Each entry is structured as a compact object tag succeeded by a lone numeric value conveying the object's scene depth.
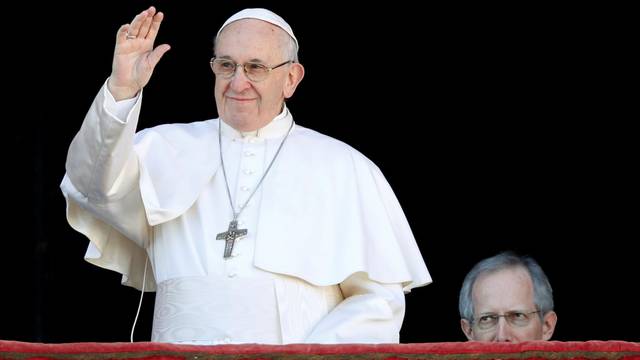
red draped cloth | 8.73
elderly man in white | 10.99
